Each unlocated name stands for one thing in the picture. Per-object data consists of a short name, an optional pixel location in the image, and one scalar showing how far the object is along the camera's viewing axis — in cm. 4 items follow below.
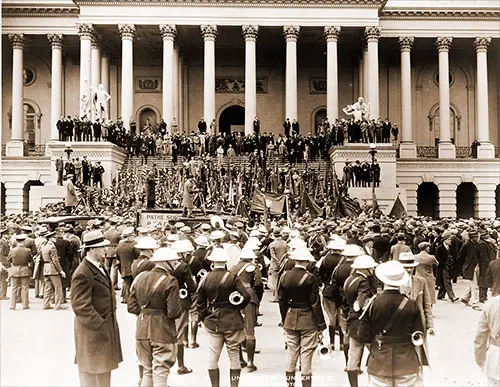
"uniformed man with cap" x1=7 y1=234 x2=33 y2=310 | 1616
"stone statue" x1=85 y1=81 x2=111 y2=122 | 4200
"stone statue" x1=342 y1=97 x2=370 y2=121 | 4109
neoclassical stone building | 4616
